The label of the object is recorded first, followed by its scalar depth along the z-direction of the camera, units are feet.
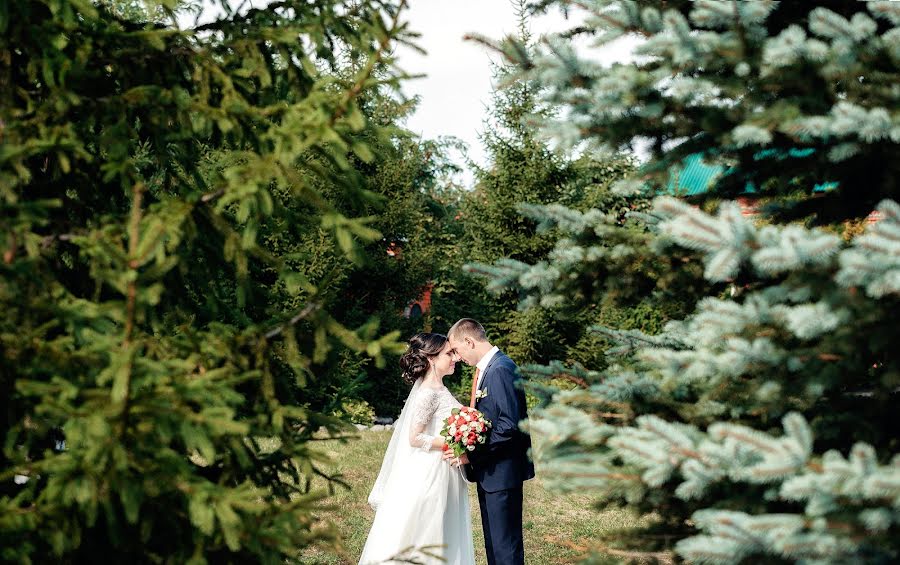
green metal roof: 72.59
